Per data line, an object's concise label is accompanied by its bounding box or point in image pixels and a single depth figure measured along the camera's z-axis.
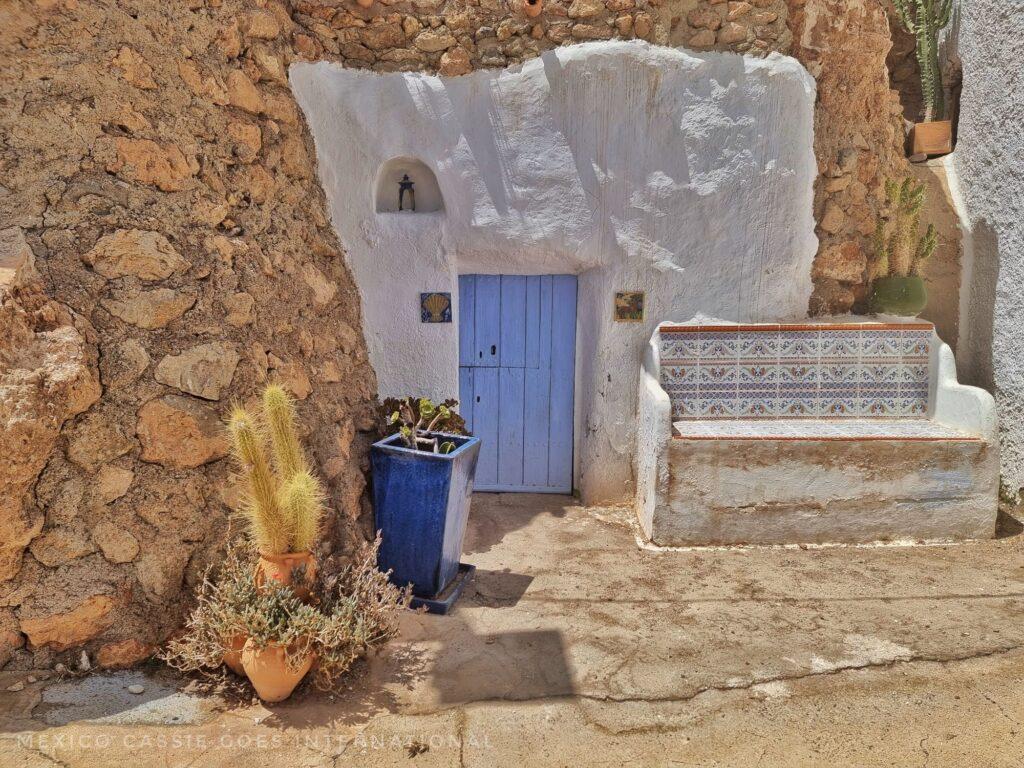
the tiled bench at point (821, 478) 4.07
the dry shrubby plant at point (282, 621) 2.44
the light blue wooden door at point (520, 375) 5.14
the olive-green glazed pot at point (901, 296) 4.71
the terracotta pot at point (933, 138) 5.41
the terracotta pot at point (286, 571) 2.56
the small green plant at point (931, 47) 5.71
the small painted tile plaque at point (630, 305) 4.73
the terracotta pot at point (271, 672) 2.43
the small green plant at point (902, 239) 4.77
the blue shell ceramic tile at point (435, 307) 4.73
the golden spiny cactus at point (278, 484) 2.50
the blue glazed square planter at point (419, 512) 3.49
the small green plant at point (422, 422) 3.71
